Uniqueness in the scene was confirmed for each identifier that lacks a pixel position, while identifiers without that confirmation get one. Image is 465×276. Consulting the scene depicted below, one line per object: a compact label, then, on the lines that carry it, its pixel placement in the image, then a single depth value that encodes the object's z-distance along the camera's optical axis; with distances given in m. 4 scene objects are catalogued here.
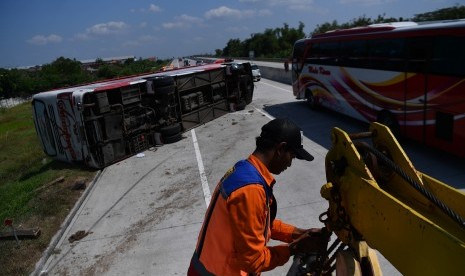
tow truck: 1.91
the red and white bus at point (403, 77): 8.55
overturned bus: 11.17
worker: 2.45
